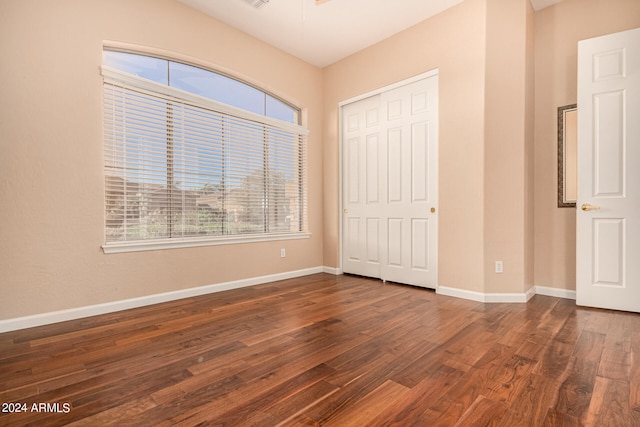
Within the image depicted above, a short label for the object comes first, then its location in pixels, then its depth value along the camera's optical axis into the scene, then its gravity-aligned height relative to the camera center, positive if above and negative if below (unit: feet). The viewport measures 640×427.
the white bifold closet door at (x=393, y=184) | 12.42 +1.19
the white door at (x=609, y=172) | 9.31 +1.18
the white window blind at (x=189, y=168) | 9.98 +1.71
